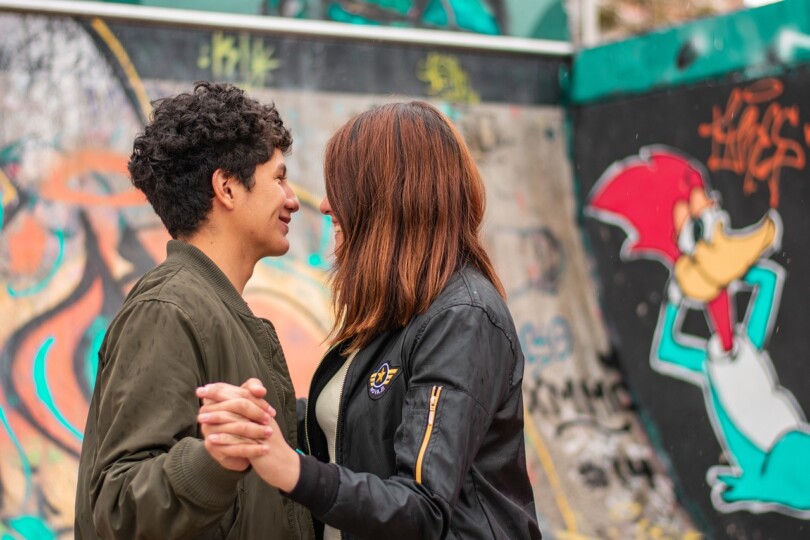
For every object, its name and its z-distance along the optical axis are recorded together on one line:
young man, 1.96
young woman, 1.95
